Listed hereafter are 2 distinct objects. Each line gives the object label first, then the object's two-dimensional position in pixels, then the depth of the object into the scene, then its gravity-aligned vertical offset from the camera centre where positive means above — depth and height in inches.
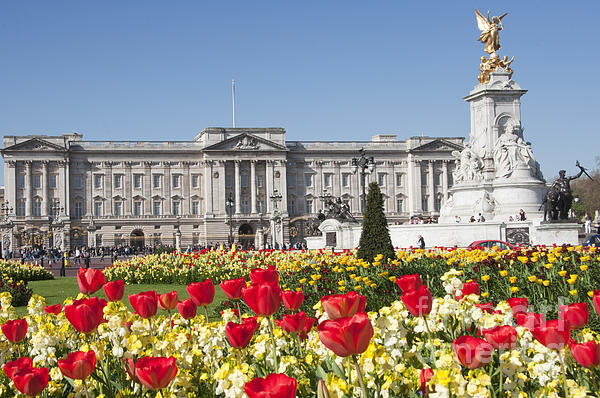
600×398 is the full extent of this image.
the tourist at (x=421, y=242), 1067.9 -37.7
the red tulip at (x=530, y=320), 148.8 -23.7
